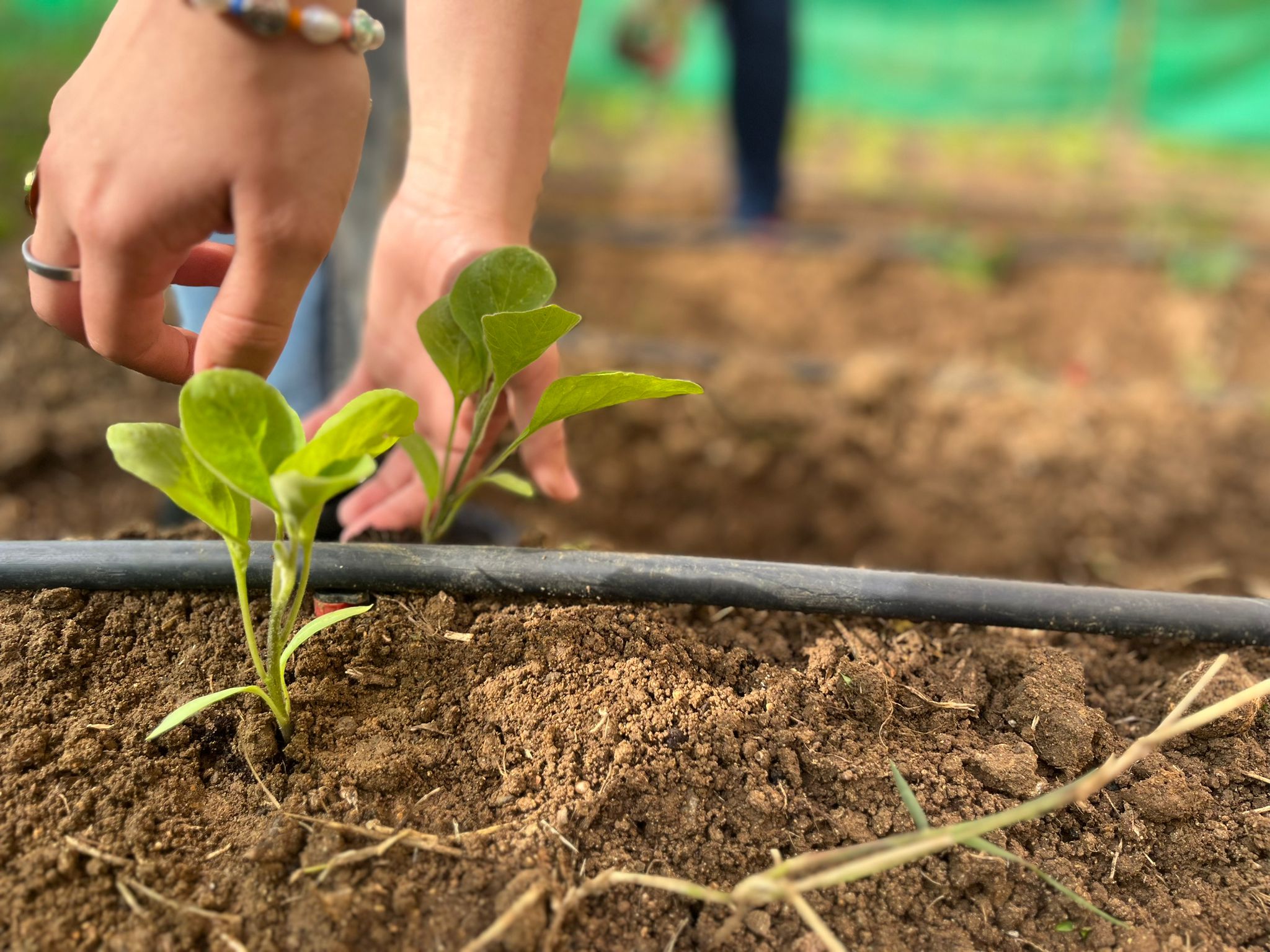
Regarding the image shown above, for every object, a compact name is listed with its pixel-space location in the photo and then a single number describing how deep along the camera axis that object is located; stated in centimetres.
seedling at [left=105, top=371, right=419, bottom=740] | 27
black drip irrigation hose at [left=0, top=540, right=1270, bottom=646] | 34
